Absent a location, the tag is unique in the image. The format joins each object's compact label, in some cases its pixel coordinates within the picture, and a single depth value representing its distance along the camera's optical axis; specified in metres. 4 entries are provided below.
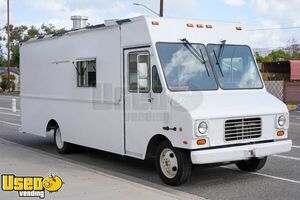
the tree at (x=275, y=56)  60.09
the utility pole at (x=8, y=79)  62.83
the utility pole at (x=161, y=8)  29.81
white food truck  7.83
